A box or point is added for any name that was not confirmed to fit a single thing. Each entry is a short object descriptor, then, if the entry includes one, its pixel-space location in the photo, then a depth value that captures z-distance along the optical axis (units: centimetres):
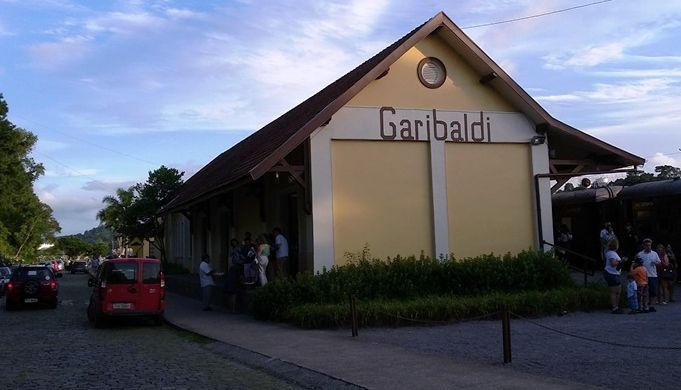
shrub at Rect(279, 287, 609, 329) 1481
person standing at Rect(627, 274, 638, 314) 1625
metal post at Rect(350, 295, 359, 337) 1374
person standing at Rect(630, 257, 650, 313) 1628
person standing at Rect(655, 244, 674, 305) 1758
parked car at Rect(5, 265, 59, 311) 2327
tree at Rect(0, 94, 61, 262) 5572
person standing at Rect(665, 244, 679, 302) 1808
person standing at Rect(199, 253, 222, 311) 1983
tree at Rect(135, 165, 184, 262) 4081
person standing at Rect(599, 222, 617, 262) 2068
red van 1675
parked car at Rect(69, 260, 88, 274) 7569
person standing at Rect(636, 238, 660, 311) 1688
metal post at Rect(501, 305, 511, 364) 1009
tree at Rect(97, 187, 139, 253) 4244
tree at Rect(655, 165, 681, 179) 5325
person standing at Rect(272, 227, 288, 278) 1827
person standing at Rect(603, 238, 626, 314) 1623
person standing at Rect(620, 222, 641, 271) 2409
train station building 1755
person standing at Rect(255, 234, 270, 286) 1767
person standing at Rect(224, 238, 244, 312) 1853
